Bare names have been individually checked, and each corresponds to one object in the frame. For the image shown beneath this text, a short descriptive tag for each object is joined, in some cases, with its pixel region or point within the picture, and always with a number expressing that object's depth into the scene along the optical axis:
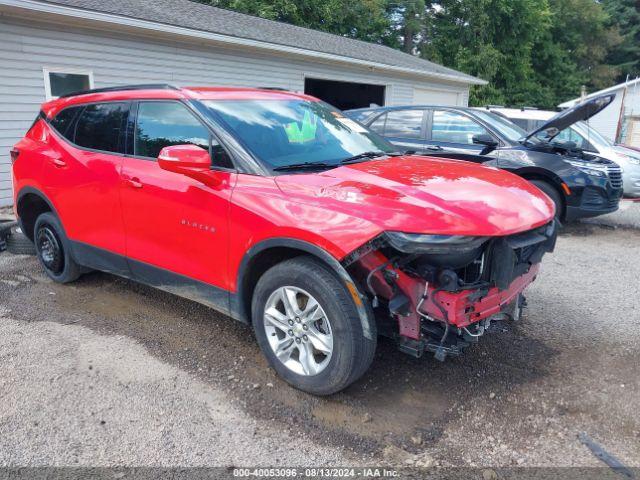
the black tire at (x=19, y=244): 5.90
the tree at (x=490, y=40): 29.03
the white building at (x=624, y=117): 25.59
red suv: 2.80
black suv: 6.93
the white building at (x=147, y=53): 8.30
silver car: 8.46
